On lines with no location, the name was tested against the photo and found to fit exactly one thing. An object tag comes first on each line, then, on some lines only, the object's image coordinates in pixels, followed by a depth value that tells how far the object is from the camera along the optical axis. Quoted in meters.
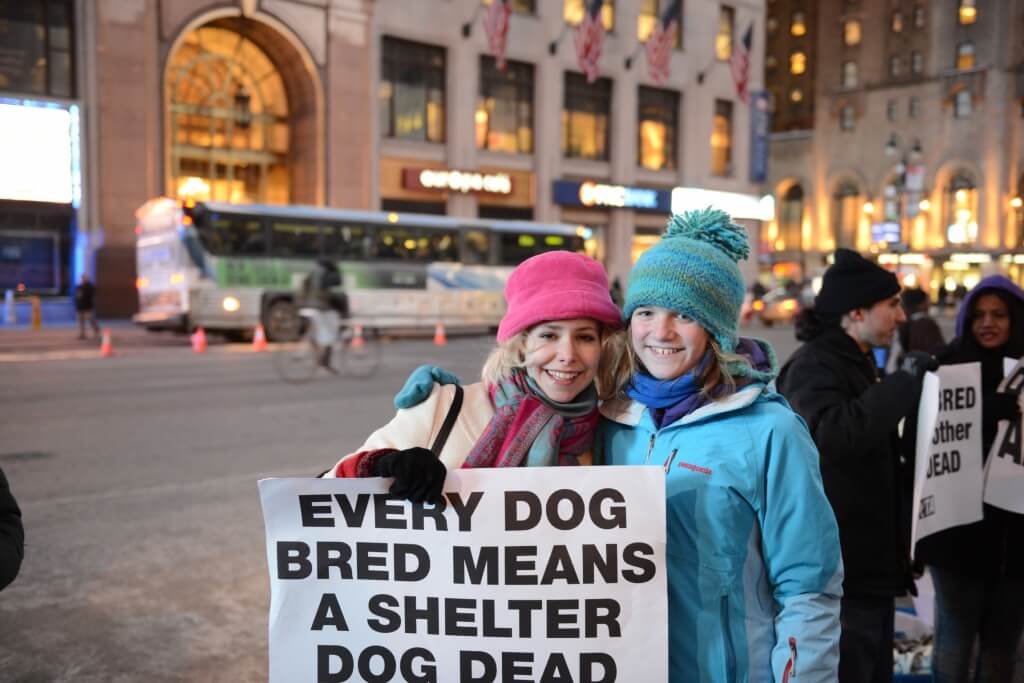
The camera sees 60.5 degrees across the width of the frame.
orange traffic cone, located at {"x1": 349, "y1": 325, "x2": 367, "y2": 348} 16.85
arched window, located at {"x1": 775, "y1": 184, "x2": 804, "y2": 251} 79.69
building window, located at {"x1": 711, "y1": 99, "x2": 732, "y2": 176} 49.16
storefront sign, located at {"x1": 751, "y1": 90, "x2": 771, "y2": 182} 49.66
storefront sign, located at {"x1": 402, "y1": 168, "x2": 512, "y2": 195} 37.09
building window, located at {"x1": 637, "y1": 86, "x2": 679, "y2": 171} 45.66
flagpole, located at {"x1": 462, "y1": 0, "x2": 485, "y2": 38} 38.11
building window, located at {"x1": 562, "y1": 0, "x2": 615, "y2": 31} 41.88
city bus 22.77
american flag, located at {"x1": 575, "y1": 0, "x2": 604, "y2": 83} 37.41
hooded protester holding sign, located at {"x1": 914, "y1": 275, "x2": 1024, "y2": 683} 3.72
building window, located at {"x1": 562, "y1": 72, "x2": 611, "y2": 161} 42.72
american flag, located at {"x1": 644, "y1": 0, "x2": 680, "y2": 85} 39.06
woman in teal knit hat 2.19
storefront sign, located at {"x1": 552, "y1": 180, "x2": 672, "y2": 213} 41.62
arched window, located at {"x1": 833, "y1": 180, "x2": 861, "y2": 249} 75.06
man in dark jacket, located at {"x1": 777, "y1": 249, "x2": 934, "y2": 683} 3.26
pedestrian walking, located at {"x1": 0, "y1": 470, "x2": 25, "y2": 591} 2.21
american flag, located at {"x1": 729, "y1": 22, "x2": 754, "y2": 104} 45.62
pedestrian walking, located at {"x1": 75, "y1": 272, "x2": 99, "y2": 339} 22.42
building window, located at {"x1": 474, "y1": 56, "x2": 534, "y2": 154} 39.91
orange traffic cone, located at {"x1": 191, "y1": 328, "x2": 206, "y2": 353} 20.16
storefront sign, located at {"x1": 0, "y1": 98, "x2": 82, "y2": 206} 29.23
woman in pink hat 2.35
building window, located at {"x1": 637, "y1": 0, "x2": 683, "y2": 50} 44.53
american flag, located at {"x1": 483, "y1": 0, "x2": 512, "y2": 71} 35.78
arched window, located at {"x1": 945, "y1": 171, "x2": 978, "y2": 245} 66.31
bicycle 15.25
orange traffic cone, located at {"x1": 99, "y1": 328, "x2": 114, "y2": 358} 18.69
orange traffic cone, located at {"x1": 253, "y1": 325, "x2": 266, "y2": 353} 20.51
